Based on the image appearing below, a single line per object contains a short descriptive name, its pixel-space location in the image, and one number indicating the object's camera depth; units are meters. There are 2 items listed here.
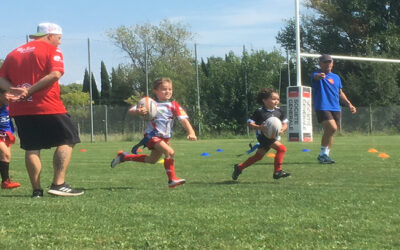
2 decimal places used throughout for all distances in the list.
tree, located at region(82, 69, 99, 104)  50.23
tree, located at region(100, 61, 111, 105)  51.38
